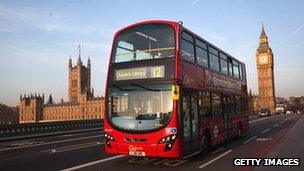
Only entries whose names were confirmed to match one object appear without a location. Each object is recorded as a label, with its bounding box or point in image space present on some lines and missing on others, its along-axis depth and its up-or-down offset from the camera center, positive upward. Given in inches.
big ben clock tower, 5536.4 +508.4
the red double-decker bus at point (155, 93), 428.1 +25.9
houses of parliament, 7022.6 +267.4
